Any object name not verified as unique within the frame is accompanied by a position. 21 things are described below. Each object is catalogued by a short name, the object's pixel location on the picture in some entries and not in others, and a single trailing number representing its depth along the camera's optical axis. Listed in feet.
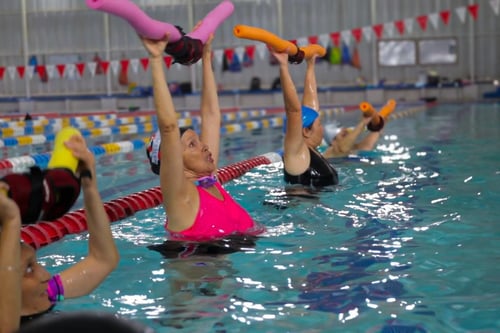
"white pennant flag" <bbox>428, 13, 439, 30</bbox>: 61.98
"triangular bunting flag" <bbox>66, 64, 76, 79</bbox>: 76.37
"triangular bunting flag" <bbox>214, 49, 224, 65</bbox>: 68.36
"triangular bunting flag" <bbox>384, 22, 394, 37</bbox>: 72.86
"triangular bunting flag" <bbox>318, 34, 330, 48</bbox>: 62.28
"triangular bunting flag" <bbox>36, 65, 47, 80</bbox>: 75.20
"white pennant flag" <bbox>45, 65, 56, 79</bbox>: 75.46
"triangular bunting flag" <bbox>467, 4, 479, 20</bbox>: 59.91
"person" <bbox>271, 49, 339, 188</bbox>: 15.66
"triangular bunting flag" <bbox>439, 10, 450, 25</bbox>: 59.24
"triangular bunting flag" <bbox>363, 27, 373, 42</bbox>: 66.45
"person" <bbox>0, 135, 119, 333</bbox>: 6.34
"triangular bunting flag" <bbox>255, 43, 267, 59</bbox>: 69.73
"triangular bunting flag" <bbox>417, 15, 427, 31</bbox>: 59.83
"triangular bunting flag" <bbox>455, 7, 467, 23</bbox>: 63.82
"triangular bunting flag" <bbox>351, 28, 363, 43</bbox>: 64.32
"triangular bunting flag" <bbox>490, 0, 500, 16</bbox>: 59.80
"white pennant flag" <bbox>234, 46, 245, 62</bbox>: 66.74
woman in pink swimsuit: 10.08
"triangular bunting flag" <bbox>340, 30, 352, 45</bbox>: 64.96
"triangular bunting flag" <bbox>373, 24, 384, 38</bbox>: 64.23
